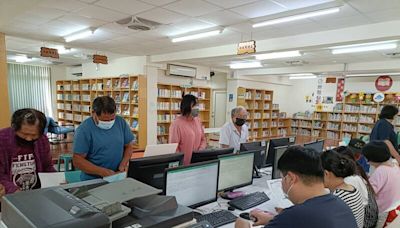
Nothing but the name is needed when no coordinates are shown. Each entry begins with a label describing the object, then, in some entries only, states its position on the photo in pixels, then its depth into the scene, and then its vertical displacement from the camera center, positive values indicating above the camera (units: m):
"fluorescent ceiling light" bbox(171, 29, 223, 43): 4.56 +1.15
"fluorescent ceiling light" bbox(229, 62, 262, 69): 7.89 +1.01
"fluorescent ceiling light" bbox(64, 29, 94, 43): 4.81 +1.16
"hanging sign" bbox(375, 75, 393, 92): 8.23 +0.53
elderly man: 3.41 -0.50
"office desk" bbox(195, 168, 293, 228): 2.02 -0.96
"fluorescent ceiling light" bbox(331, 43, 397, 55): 5.03 +1.08
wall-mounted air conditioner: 7.50 +0.72
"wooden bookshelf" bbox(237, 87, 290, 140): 9.75 -0.83
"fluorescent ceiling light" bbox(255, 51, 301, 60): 5.92 +1.03
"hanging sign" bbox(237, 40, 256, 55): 4.26 +0.84
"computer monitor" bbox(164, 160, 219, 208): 1.65 -0.65
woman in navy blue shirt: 4.17 -0.48
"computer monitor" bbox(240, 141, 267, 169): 2.76 -0.62
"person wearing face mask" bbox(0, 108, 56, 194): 1.85 -0.48
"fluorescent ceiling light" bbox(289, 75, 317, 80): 9.85 +0.82
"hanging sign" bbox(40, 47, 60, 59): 5.15 +0.80
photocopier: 0.91 -0.47
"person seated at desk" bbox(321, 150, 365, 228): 1.74 -0.63
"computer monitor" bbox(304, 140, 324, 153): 3.25 -0.65
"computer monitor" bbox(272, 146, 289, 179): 2.58 -0.68
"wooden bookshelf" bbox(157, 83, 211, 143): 7.57 -0.37
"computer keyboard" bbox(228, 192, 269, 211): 2.08 -0.93
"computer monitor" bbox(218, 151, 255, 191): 2.15 -0.70
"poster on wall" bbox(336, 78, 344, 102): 9.25 +0.28
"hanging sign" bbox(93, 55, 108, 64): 5.88 +0.78
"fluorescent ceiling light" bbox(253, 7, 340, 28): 3.31 +1.17
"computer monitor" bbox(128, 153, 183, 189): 1.74 -0.55
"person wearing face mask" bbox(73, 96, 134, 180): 2.14 -0.47
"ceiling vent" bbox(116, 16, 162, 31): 3.98 +1.16
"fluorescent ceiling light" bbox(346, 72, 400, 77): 7.78 +0.81
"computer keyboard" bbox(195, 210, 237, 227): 1.77 -0.92
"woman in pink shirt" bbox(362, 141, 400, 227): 2.32 -0.77
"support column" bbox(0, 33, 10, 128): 5.01 -0.02
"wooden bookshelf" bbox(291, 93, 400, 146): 8.39 -0.82
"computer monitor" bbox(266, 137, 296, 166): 3.02 -0.59
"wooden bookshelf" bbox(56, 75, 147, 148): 7.04 -0.20
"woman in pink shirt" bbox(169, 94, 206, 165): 2.90 -0.42
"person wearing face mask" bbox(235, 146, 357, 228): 1.17 -0.53
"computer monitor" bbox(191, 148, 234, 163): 2.25 -0.56
